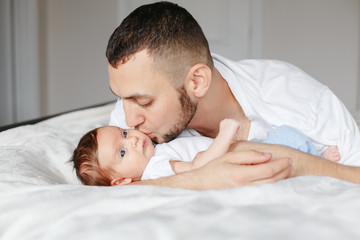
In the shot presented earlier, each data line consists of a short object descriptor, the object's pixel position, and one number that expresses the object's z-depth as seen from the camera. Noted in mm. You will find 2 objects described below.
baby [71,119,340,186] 1423
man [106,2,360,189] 1454
